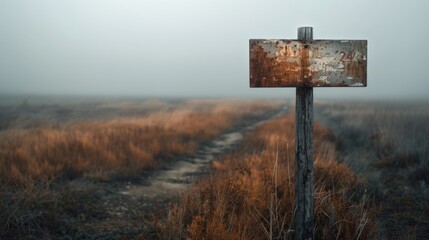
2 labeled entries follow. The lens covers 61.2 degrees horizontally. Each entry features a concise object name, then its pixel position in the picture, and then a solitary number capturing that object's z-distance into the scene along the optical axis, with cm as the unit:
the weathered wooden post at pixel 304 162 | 284
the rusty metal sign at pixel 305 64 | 272
